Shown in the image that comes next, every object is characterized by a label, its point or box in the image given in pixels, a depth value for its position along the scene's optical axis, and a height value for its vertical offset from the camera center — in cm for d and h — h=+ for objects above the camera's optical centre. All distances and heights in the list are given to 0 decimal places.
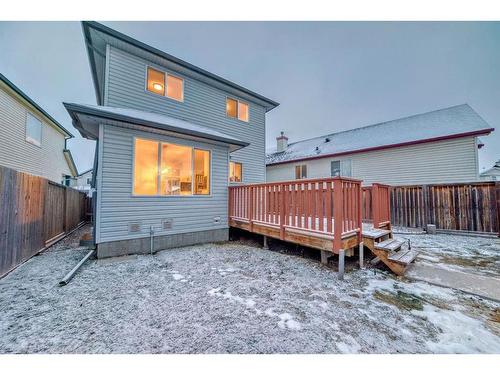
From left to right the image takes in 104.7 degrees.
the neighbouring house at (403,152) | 862 +246
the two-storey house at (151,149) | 442 +126
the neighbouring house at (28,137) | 747 +289
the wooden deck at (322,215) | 346 -41
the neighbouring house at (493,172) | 2252 +319
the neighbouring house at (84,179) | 2616 +242
